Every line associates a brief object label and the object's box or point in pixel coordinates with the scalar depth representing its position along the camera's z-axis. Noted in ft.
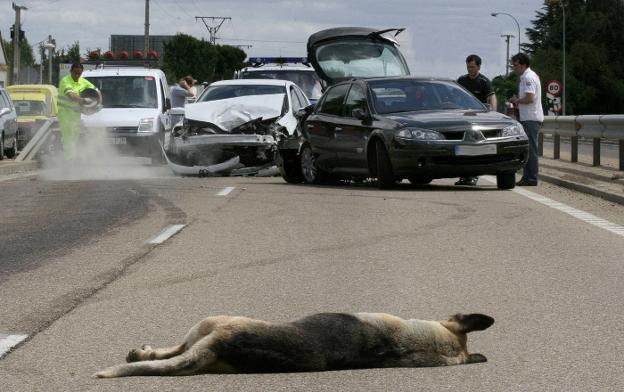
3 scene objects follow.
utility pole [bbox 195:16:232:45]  416.67
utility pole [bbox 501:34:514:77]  463.42
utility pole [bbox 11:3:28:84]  236.22
